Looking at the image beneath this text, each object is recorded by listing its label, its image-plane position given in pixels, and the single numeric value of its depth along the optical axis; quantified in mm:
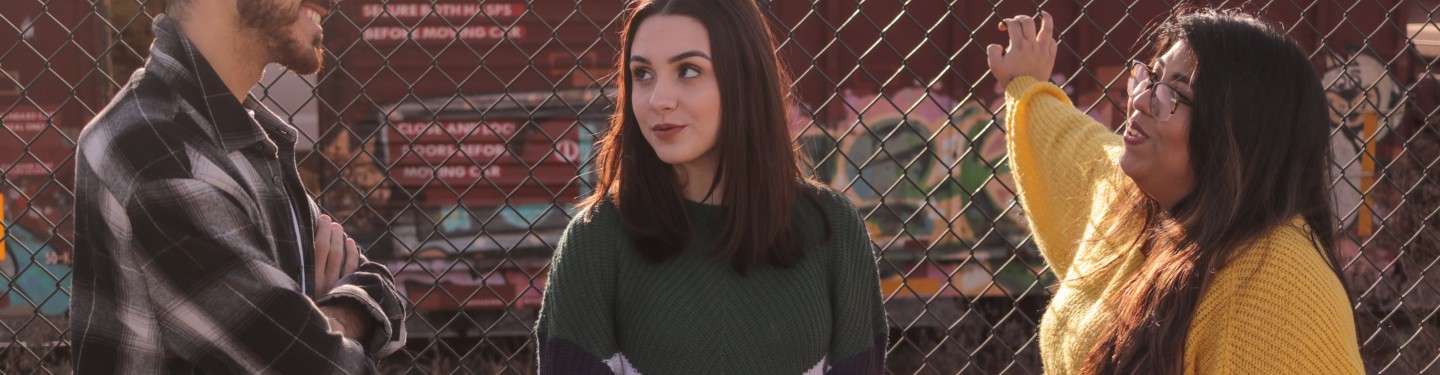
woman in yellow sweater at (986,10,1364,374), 1710
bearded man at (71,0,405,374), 1640
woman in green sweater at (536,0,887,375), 1835
